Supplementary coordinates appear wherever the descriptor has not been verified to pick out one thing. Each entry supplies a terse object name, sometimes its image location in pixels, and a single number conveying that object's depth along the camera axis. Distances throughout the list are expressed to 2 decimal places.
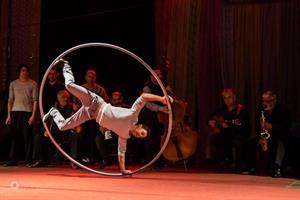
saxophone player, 8.02
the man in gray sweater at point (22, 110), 9.24
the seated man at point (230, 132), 8.52
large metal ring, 7.00
